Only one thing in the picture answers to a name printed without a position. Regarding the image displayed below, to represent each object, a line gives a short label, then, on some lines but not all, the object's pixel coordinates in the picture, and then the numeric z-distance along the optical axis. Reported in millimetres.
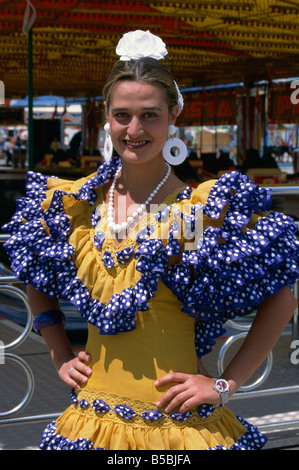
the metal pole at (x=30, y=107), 6518
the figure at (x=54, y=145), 20739
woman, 1464
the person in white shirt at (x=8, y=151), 30188
